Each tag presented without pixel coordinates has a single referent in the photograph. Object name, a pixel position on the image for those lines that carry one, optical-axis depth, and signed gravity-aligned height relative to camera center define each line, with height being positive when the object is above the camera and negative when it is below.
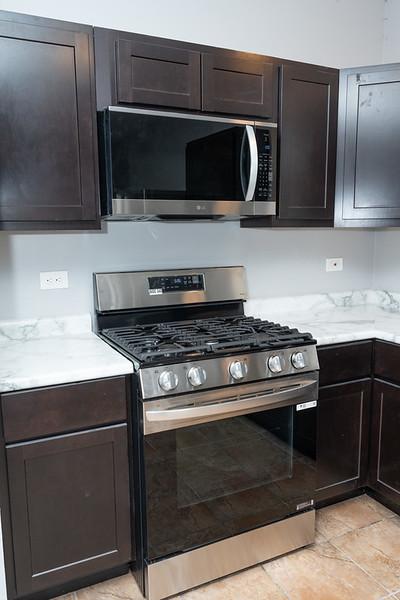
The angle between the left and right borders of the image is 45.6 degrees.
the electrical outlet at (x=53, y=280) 2.14 -0.22
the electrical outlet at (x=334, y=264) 2.85 -0.20
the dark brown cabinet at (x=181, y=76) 1.83 +0.62
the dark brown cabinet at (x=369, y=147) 2.27 +0.40
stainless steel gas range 1.70 -0.82
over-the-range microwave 1.84 +0.26
